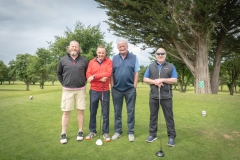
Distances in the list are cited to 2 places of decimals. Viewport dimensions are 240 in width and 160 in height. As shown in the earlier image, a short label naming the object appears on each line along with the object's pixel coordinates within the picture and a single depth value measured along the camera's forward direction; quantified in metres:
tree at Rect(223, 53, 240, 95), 27.51
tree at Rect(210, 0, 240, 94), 14.09
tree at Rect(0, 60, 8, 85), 47.22
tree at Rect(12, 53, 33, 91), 45.15
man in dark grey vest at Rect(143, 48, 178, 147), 3.91
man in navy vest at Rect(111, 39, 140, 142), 4.16
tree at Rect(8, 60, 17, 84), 46.87
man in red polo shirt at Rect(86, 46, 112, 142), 3.98
